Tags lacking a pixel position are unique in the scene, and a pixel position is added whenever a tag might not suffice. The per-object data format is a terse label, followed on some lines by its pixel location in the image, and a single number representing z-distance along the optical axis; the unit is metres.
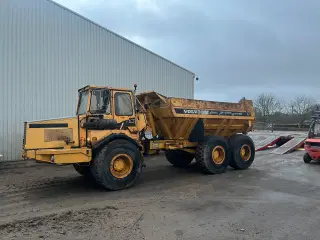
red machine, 12.52
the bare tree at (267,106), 56.00
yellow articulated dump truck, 7.38
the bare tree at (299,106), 53.39
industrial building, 12.24
